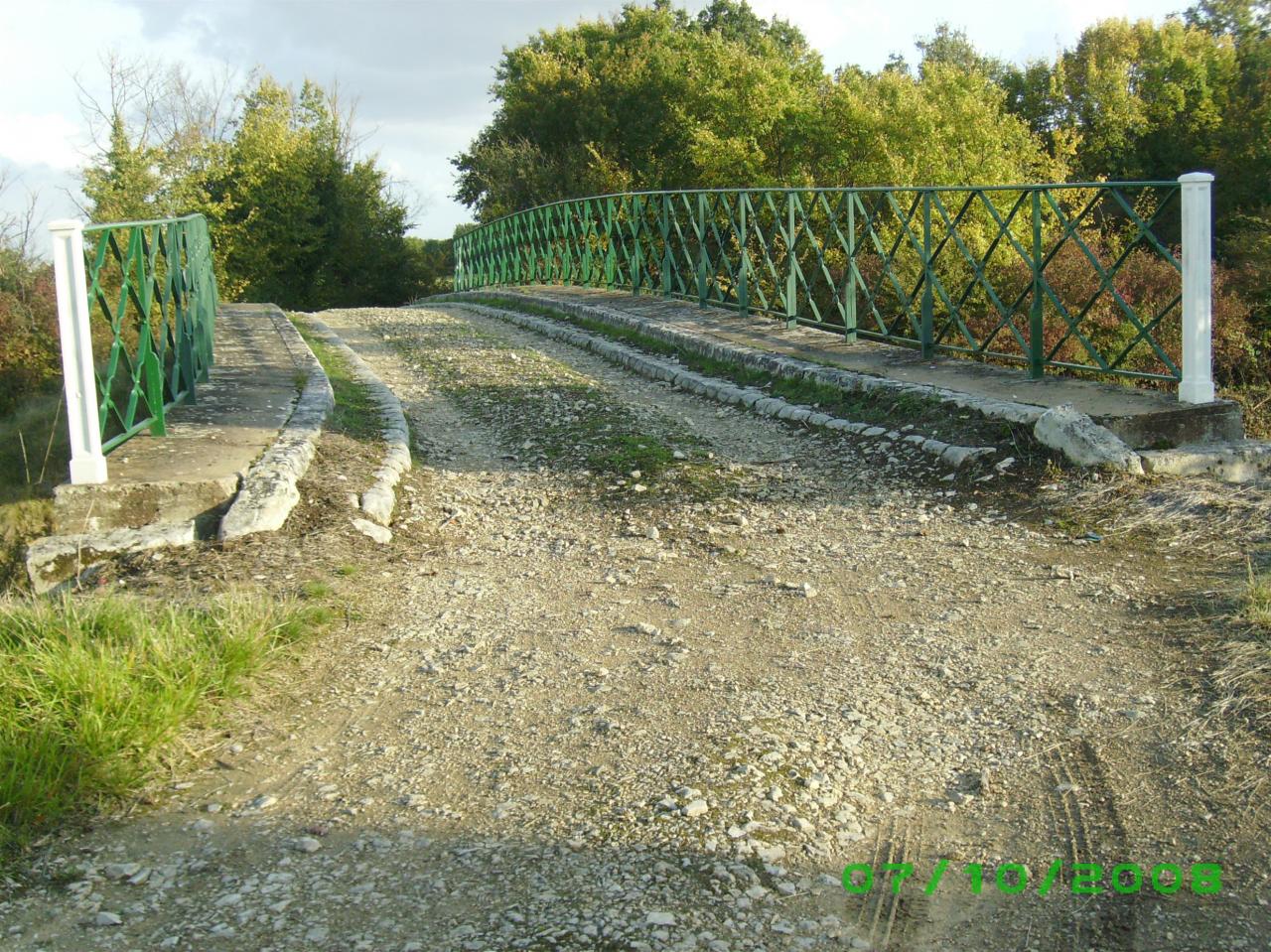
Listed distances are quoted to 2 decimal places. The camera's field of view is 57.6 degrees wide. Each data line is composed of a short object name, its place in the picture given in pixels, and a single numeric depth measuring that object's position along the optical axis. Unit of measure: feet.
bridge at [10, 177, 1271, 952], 8.68
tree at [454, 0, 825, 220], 77.46
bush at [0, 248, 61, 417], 59.00
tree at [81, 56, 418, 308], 90.94
